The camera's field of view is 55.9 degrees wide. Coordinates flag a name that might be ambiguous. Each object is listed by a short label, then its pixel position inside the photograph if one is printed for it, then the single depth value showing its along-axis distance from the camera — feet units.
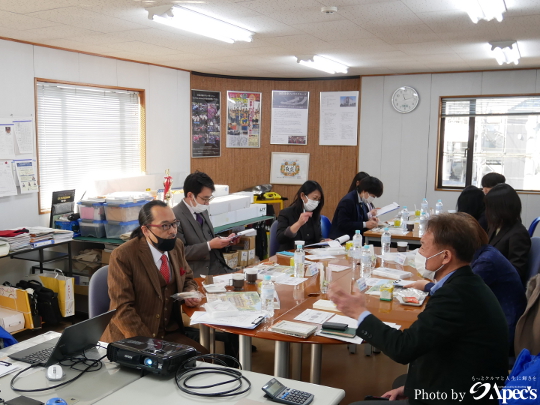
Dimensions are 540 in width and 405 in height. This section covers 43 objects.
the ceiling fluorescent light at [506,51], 17.47
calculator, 5.83
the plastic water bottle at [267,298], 9.10
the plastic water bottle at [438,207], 23.05
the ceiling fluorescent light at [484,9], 12.58
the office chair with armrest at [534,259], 11.22
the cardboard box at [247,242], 21.76
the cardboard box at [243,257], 21.29
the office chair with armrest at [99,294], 9.41
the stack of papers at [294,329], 8.03
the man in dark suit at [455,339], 6.26
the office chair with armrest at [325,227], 17.97
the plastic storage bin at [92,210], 17.21
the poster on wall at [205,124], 25.21
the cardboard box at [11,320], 14.35
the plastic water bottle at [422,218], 18.24
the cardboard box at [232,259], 20.63
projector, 6.40
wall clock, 26.14
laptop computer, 6.73
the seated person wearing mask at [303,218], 14.69
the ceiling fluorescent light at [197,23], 12.96
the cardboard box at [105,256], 17.13
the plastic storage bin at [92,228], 17.25
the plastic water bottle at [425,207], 21.92
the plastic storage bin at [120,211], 16.98
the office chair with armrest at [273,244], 14.98
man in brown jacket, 8.96
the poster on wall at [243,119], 27.02
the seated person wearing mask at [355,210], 17.56
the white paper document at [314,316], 8.77
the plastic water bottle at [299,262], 11.60
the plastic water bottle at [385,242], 14.76
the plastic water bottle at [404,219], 18.68
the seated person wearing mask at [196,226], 12.41
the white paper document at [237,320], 8.43
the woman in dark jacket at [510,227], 11.48
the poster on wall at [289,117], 27.73
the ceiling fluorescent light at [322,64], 20.86
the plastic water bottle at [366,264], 12.20
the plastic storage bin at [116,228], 17.07
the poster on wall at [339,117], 27.27
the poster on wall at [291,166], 28.25
